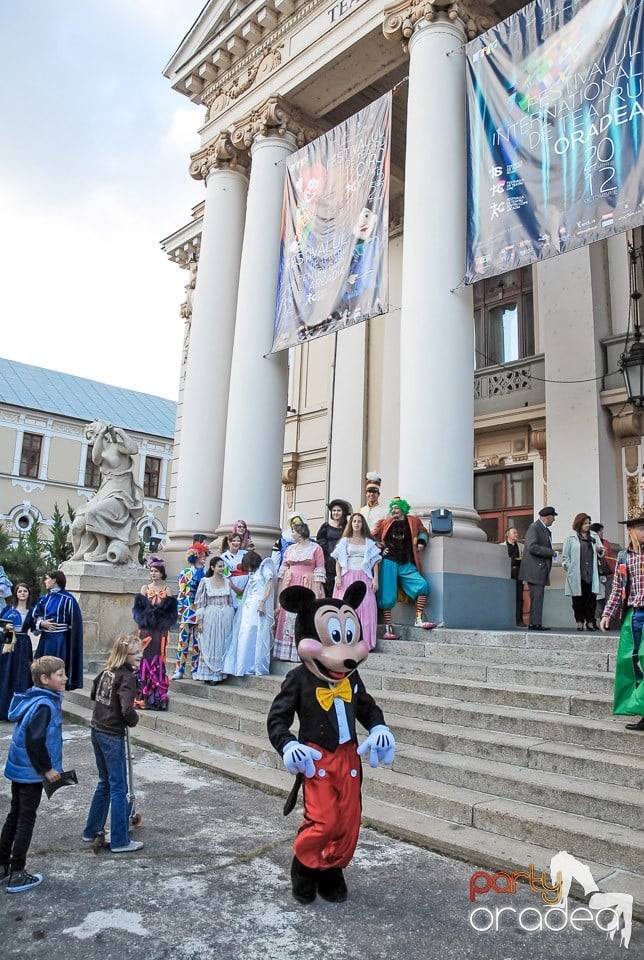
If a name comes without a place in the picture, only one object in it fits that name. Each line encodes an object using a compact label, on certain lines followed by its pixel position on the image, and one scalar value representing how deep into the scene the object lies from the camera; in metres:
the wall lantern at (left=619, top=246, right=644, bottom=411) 9.83
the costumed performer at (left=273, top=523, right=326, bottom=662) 8.29
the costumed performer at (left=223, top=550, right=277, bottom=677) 8.19
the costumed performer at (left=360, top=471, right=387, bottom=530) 8.94
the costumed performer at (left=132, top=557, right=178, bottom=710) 7.84
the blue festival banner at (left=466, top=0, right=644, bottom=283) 7.76
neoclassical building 9.23
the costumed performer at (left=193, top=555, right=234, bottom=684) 8.23
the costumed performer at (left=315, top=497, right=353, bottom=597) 8.82
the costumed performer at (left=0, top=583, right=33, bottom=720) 8.04
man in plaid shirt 4.83
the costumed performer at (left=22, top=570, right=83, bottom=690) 7.80
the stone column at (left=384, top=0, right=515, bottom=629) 8.61
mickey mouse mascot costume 3.31
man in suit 8.89
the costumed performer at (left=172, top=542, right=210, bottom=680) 8.98
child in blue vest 3.52
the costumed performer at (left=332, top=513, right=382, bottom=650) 7.86
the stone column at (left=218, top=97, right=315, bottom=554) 12.01
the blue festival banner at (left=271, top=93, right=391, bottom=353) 10.17
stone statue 11.62
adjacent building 42.66
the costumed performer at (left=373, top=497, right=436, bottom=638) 8.21
